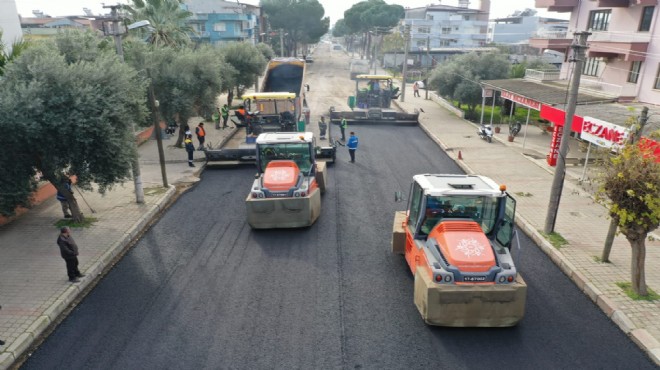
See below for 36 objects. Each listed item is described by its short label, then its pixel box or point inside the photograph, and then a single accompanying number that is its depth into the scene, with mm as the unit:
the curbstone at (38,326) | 7930
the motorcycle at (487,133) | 23672
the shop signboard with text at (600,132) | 14186
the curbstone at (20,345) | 7406
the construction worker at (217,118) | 25477
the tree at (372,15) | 86438
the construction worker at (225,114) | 26047
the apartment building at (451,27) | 86144
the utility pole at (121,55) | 12998
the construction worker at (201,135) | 20309
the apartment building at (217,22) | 64500
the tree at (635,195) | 8164
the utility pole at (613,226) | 9841
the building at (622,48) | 20000
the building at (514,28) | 96625
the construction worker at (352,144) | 18756
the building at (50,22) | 48756
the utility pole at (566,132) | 10523
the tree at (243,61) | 32188
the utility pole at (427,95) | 38972
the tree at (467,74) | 29547
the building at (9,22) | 18938
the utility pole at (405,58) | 35634
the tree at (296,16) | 80750
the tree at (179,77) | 19500
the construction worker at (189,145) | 18172
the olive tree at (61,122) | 10180
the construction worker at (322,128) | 24047
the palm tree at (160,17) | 26906
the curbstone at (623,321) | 8055
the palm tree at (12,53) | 12016
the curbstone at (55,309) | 8438
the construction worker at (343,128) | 22594
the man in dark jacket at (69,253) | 9156
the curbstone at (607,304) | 8594
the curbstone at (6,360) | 7113
